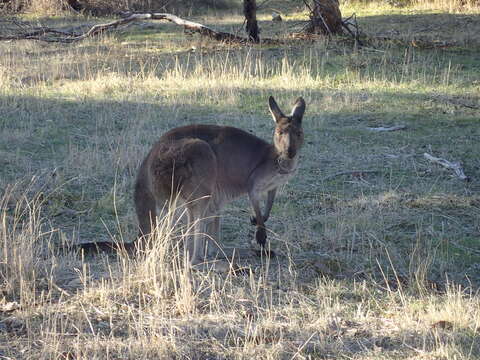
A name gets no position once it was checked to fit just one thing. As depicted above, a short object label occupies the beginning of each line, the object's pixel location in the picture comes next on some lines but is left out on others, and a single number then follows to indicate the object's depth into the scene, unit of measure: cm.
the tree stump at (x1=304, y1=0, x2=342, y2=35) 2555
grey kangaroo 874
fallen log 2298
